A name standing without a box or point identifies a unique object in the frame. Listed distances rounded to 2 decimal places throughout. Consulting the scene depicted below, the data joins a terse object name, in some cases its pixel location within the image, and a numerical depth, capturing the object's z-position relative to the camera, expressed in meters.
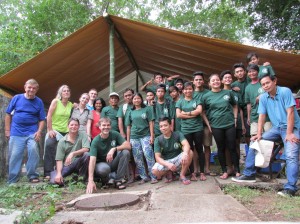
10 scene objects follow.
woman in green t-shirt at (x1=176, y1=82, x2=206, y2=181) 4.55
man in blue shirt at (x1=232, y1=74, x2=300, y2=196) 3.57
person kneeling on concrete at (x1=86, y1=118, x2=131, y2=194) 4.32
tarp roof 5.25
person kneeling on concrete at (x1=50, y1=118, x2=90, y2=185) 4.41
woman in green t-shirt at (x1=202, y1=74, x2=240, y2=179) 4.41
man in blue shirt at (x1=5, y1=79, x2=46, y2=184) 4.65
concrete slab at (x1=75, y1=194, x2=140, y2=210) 3.07
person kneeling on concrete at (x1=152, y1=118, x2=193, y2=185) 4.29
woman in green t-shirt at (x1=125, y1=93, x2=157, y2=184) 4.74
